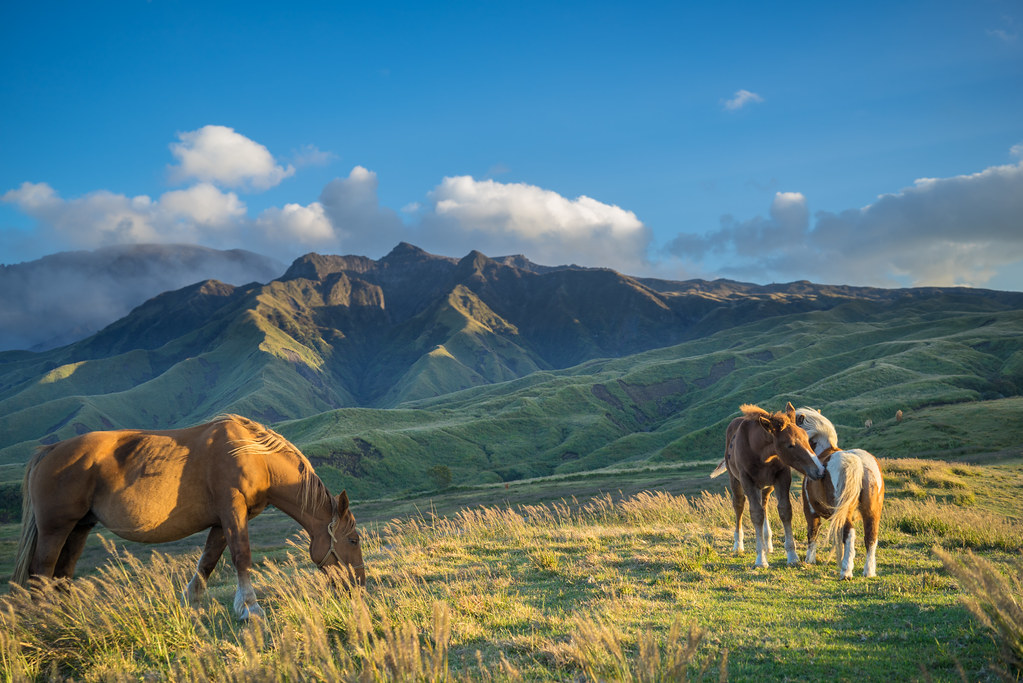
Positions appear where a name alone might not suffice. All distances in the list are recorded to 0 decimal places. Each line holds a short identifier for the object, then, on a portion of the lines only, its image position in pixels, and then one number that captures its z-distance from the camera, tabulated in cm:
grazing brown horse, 760
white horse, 870
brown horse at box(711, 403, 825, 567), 911
